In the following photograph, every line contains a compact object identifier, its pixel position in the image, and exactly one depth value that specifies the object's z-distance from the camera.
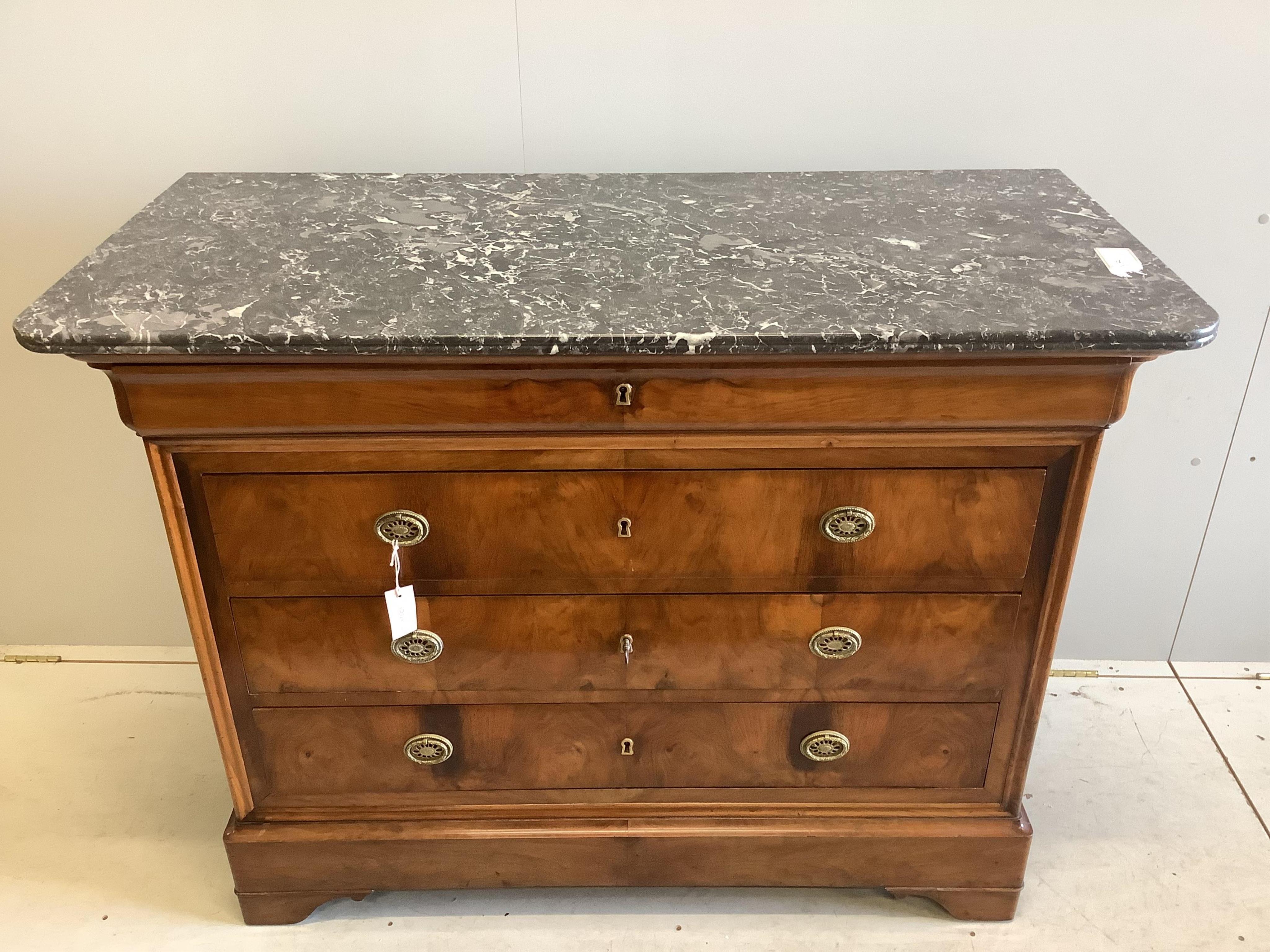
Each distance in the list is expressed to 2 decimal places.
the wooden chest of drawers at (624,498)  1.21
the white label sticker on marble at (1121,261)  1.31
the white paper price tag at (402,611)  1.35
